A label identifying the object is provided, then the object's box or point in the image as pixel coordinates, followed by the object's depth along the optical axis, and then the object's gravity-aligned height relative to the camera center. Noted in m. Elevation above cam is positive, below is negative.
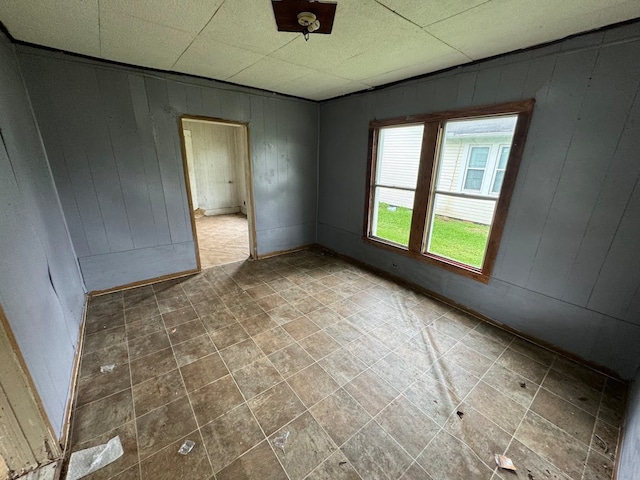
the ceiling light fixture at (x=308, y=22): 1.60 +0.91
